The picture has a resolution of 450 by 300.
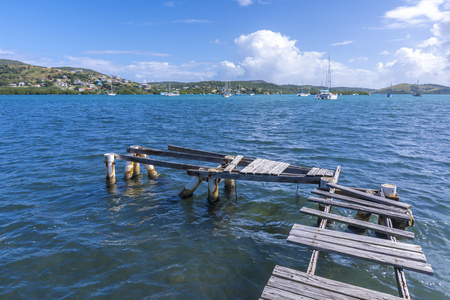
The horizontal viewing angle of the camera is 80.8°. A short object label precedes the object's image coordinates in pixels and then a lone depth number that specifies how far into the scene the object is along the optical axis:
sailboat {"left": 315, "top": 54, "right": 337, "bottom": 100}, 177.10
